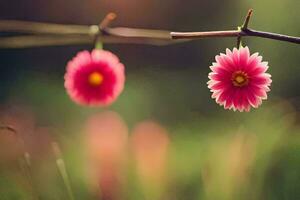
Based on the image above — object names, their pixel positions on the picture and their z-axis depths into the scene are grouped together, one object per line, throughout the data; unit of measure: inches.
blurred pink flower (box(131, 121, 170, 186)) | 59.4
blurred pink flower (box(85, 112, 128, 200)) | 58.5
